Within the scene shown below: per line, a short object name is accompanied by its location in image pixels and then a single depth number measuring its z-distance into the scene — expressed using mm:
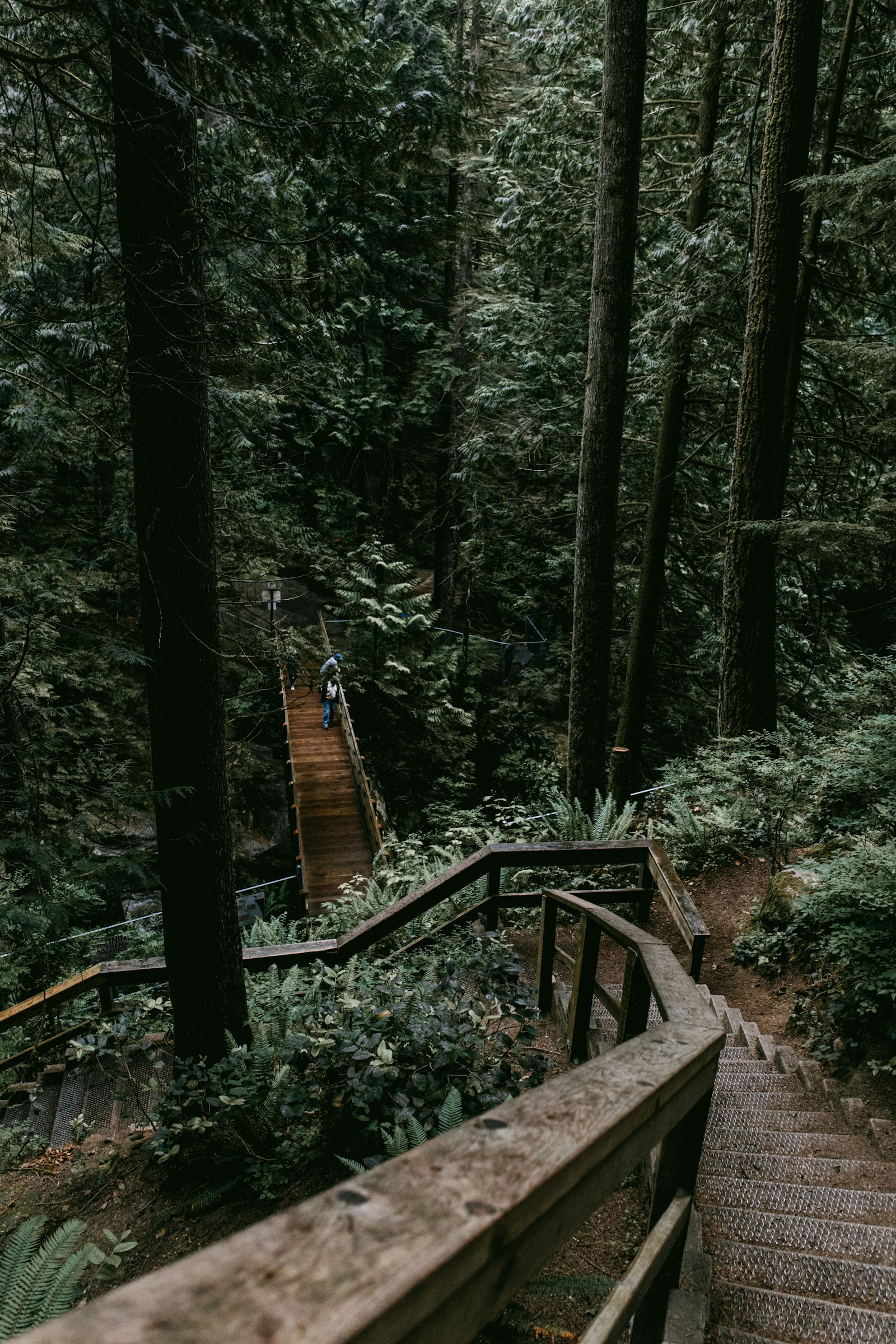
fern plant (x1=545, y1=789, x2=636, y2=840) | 7379
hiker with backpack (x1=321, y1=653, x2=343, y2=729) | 12371
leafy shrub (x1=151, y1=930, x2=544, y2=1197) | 3500
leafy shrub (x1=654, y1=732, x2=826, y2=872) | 6859
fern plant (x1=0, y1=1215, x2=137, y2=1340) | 2385
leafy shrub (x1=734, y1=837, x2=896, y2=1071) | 4059
